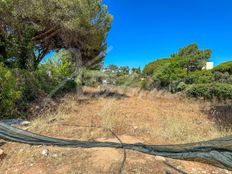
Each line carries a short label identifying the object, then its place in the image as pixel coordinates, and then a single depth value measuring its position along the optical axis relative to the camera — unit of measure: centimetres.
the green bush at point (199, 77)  721
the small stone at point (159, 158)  199
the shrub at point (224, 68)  770
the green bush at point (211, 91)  586
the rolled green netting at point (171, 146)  189
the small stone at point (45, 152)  208
